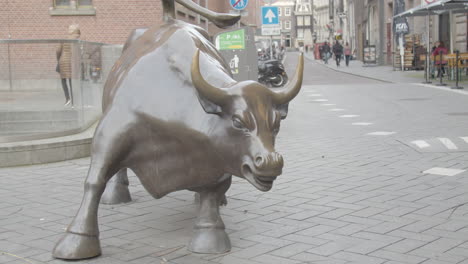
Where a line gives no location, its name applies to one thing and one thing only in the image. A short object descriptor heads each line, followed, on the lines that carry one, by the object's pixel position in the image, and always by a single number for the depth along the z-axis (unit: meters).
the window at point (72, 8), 21.88
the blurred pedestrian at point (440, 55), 22.90
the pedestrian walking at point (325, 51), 52.17
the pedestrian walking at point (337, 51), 44.47
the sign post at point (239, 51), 12.84
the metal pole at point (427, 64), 22.52
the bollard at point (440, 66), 21.65
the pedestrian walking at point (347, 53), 44.55
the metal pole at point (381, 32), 43.47
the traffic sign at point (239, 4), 16.52
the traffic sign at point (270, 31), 23.12
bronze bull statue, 3.88
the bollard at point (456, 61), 19.68
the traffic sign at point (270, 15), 22.30
